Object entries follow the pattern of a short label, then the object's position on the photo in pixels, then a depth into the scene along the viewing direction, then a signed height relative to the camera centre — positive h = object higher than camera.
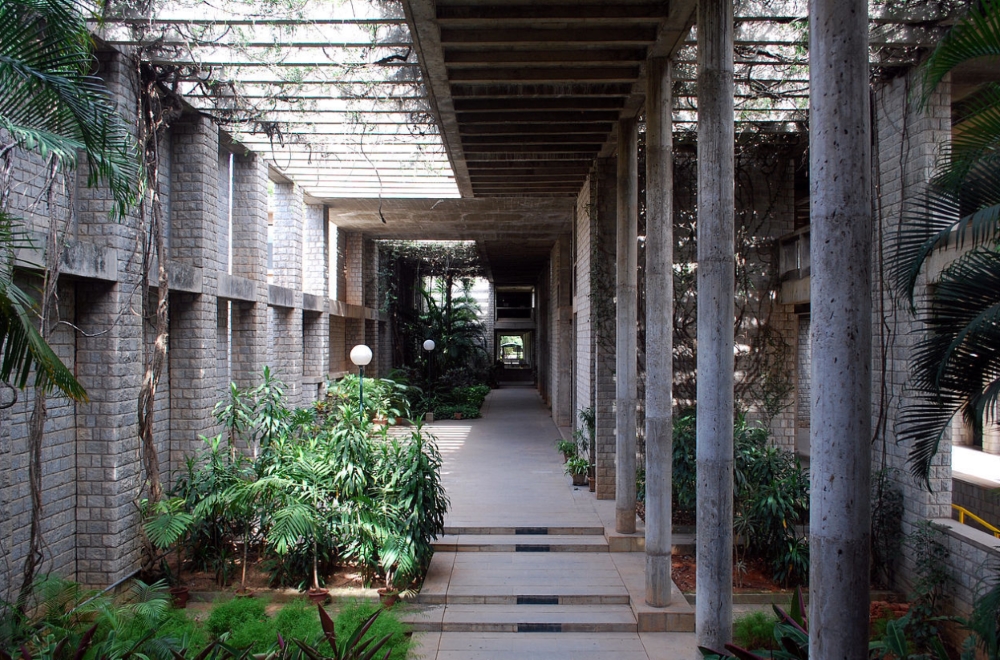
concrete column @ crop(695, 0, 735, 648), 3.86 +0.12
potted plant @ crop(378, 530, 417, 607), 5.43 -1.84
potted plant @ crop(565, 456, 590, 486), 8.70 -1.76
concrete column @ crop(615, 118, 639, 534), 6.38 +0.46
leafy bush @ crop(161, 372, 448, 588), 5.54 -1.43
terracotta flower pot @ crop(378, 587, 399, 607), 5.40 -2.14
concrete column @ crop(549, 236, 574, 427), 13.47 -0.01
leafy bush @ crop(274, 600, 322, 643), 4.39 -1.97
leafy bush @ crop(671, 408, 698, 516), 6.43 -1.30
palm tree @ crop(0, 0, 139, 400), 2.73 +1.16
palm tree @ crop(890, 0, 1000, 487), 2.62 +0.28
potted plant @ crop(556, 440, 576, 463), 9.36 -1.55
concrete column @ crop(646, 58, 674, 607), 5.05 +0.09
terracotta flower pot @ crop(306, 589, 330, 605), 5.40 -2.11
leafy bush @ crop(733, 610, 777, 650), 4.45 -2.04
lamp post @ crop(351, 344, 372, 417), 8.52 -0.18
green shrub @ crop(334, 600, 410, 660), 4.35 -2.01
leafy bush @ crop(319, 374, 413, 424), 11.32 -0.98
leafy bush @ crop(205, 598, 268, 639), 4.52 -1.95
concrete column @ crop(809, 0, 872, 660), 2.22 -0.01
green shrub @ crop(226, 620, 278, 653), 4.21 -1.94
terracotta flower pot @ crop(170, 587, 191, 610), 5.38 -2.11
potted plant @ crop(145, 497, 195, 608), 5.30 -1.51
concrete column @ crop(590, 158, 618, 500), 8.00 +0.31
